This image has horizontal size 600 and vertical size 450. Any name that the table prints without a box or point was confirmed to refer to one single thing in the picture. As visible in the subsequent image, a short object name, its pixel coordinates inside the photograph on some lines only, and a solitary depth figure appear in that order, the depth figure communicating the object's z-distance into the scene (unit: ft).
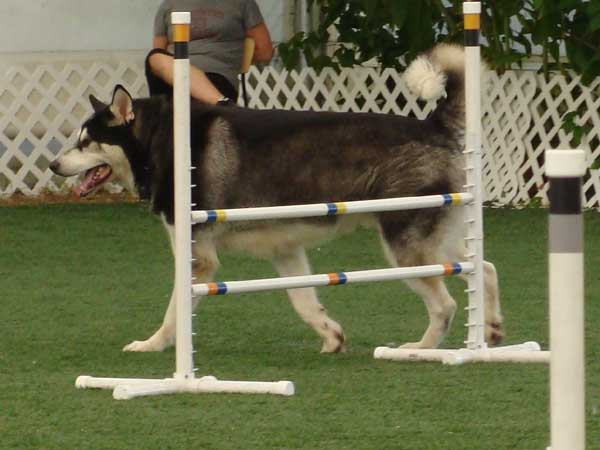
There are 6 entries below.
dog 44.62
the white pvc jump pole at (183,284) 38.50
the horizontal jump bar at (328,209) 39.91
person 64.23
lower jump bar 39.70
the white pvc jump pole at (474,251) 42.65
